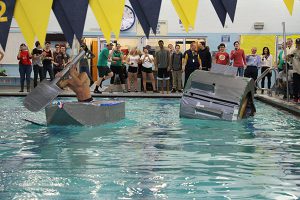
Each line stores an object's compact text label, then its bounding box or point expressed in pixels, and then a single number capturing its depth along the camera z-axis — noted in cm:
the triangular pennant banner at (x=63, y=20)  262
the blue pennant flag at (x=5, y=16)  254
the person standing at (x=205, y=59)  1927
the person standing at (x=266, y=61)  2025
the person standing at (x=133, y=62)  2050
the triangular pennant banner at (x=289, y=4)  288
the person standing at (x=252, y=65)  1964
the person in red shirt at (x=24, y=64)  1973
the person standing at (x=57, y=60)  2000
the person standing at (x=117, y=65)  1989
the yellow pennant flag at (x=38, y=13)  256
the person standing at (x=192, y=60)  1930
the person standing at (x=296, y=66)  1467
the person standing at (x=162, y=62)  1998
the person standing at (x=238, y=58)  1970
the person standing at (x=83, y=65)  1888
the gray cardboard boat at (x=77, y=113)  1042
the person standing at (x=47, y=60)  1938
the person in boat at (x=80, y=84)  1104
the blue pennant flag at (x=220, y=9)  276
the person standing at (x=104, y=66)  1927
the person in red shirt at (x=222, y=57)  1906
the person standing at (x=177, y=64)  2017
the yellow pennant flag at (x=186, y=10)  272
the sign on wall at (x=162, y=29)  2423
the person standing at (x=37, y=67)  1977
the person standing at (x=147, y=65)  2017
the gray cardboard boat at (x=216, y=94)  1154
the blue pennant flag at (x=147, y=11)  269
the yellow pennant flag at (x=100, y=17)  262
